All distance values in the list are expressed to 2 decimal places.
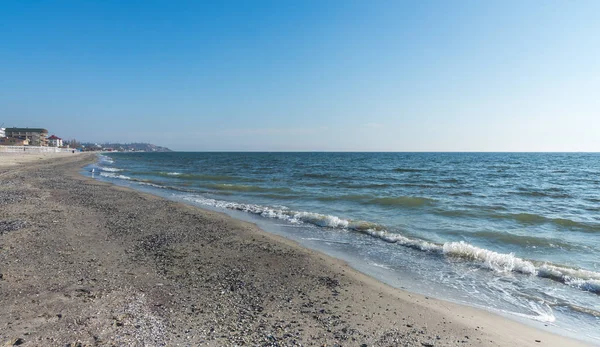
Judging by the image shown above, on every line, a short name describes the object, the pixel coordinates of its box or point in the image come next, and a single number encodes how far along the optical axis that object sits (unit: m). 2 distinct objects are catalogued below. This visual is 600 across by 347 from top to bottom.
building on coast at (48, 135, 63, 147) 158.12
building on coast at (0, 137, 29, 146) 111.75
